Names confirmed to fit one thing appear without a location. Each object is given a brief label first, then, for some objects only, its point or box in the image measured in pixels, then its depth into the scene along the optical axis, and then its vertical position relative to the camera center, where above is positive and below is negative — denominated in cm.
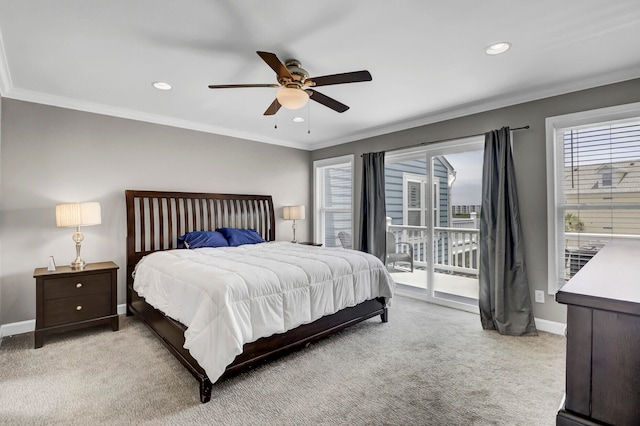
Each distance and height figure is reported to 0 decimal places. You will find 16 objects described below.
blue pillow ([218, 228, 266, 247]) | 454 -40
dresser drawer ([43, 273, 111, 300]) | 314 -78
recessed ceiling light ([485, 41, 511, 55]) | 250 +129
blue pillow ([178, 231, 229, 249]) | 422 -41
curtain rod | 352 +91
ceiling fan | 239 +102
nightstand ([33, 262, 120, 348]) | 309 -91
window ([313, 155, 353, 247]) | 569 +19
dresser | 59 -29
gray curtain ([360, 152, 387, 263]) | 492 +1
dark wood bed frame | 248 -39
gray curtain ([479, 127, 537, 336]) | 344 -50
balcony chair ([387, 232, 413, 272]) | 499 -71
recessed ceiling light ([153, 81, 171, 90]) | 323 +129
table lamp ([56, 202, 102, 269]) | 331 -6
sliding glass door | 420 -11
